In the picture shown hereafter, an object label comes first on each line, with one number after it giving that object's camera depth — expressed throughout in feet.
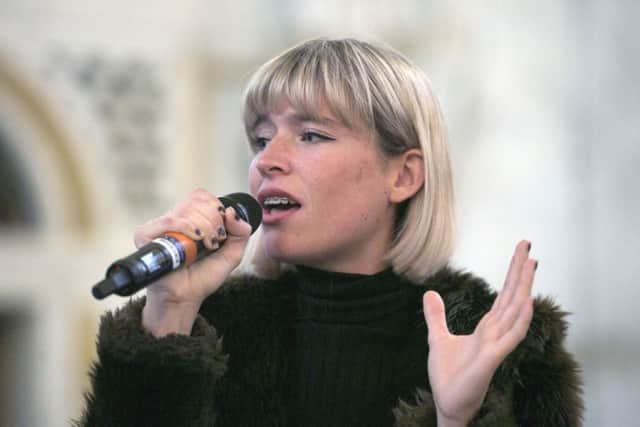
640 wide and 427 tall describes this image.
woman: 15.86
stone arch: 28.87
